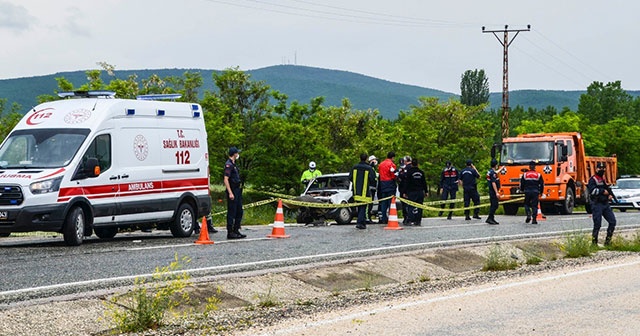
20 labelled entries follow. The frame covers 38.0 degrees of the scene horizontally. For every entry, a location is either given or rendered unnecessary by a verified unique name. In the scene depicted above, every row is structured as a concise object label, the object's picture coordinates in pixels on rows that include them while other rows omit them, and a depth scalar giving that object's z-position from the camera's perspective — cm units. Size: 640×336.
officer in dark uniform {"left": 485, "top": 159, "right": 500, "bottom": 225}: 2769
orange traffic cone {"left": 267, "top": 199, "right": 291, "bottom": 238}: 1942
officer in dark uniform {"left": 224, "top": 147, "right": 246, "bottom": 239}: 1802
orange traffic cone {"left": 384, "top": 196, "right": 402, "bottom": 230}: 2319
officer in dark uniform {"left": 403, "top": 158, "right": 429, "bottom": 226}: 2497
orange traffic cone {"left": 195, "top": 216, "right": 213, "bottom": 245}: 1753
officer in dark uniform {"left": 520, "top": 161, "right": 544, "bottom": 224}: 2730
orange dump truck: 3362
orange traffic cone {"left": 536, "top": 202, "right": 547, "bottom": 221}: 2964
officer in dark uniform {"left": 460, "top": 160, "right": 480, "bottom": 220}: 2802
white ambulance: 1619
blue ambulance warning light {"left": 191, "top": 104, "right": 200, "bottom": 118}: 2022
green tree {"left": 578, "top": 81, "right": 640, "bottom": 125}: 12938
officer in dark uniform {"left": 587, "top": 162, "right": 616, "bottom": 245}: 1892
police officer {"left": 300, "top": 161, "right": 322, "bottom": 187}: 2819
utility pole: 5788
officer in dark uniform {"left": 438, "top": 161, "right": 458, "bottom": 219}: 3084
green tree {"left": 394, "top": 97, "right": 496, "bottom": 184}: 7188
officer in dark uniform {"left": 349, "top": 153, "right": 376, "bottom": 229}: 2259
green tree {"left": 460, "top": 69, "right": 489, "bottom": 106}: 13644
